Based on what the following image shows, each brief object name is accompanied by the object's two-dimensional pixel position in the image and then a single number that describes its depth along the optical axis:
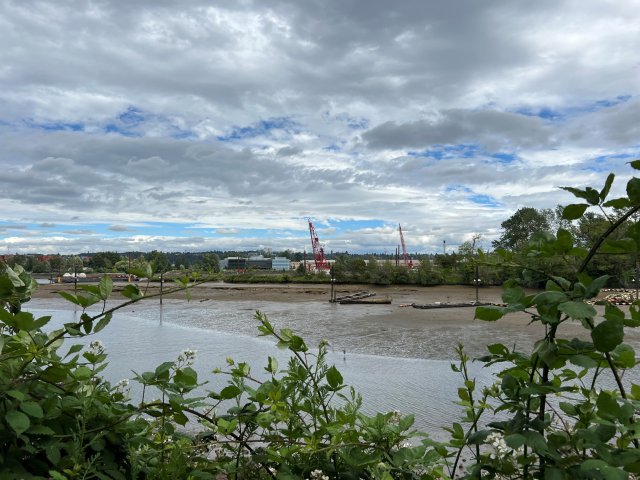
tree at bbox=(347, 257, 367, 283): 59.06
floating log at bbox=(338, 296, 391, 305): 35.25
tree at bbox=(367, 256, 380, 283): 57.54
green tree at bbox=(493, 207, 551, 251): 62.34
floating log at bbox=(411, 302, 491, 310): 31.27
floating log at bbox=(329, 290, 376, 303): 36.53
